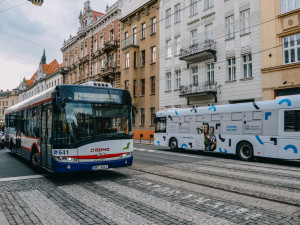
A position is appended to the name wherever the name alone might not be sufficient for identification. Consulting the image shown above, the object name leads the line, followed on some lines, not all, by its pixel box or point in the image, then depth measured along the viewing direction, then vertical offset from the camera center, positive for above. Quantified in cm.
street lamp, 1019 +447
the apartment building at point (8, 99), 11491 +1052
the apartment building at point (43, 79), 6377 +1121
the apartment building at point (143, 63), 3195 +724
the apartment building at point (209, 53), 2133 +599
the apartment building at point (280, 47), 1833 +504
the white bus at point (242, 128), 1209 -42
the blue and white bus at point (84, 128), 772 -17
